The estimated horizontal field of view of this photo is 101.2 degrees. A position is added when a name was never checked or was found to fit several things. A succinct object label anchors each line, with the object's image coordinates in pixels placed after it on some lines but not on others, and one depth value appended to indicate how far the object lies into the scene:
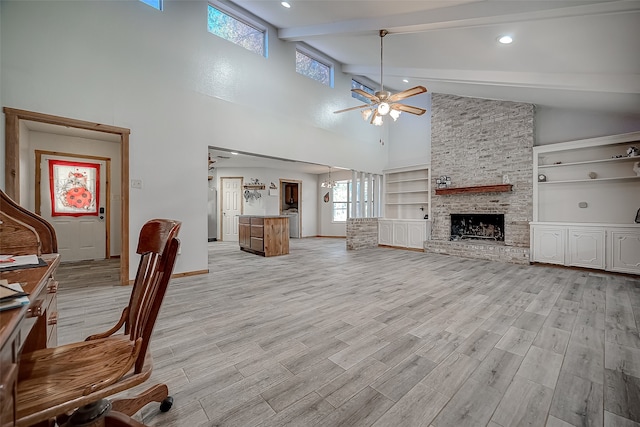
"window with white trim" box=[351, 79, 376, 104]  7.30
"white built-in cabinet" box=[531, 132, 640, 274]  4.51
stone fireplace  5.74
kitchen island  6.37
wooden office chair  0.79
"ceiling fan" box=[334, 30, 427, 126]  4.04
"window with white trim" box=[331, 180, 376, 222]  10.54
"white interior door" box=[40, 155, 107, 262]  5.29
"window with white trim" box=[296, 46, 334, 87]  6.05
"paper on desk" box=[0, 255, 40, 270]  1.04
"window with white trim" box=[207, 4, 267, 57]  4.68
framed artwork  5.39
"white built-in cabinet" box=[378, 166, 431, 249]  7.26
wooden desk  0.48
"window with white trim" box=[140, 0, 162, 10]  3.98
